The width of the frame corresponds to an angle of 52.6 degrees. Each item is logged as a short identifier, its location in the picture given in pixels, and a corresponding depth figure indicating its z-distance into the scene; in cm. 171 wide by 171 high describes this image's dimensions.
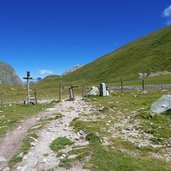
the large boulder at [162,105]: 1406
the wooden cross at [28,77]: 2516
